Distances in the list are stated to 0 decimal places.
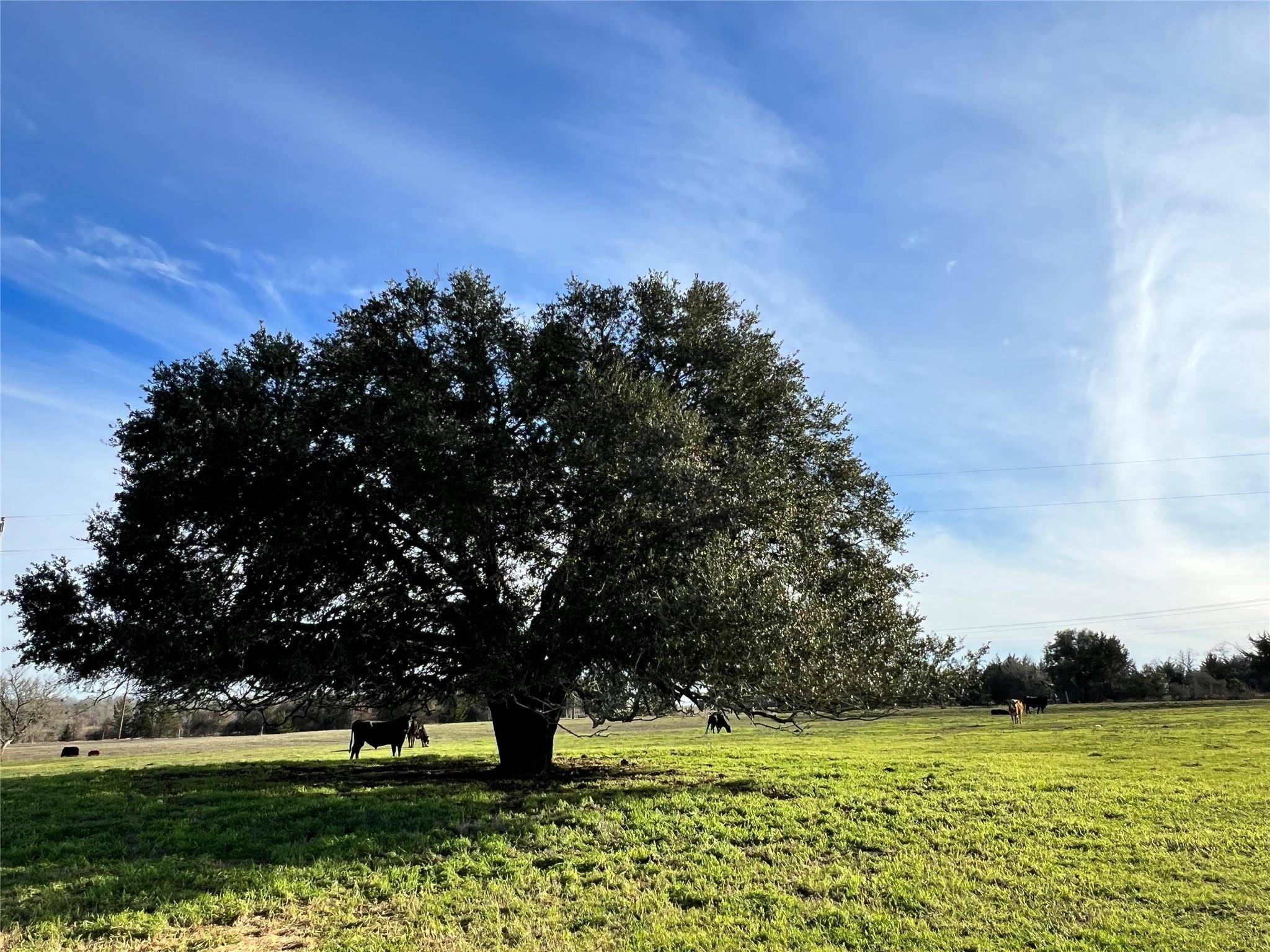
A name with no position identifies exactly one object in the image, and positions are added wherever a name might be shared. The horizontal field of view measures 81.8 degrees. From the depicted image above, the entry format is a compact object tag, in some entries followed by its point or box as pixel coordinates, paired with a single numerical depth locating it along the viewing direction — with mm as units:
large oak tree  15703
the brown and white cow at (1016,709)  48253
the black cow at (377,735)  29625
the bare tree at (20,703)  61156
